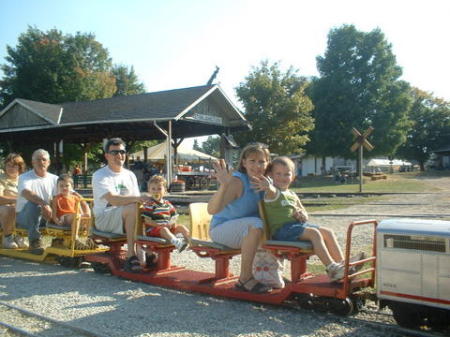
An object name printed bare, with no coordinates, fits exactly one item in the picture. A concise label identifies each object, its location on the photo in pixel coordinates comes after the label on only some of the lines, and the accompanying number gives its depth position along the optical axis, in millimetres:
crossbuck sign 25673
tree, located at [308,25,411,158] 43750
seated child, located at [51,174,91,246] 6961
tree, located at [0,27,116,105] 40062
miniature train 3639
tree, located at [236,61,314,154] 32719
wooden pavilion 21750
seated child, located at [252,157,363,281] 4328
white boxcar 3586
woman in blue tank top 4656
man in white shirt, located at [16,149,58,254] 7117
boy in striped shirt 5672
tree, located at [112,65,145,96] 53375
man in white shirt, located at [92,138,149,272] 5781
